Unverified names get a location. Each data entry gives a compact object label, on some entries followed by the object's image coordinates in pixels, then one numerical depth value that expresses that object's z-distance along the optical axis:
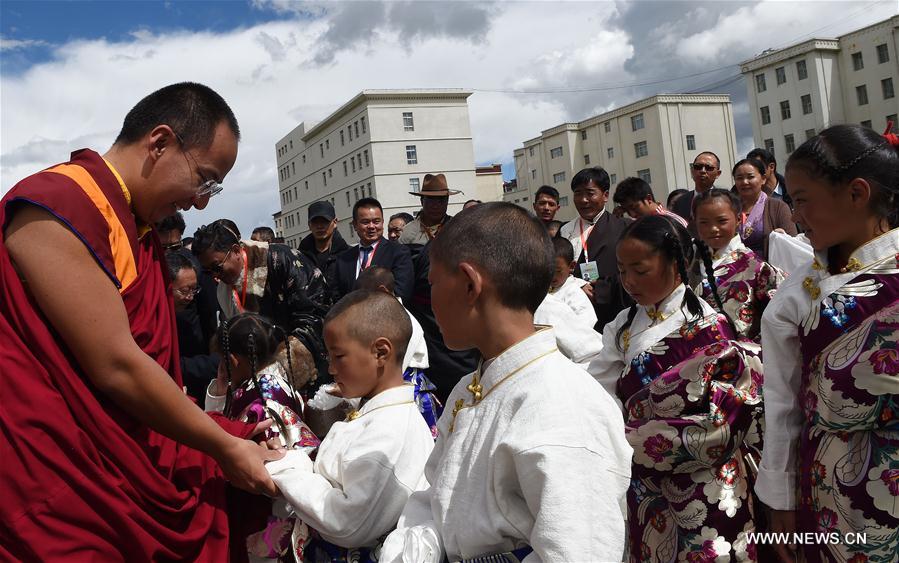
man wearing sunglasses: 7.29
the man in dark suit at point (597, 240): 5.70
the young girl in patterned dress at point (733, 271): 3.57
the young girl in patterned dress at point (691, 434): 2.56
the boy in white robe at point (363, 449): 2.29
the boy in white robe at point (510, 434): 1.48
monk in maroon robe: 1.87
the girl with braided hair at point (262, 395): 2.50
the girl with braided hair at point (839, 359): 2.05
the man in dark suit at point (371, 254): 5.89
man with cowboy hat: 6.69
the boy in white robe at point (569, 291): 4.81
